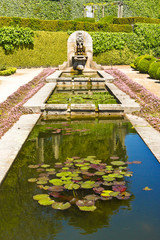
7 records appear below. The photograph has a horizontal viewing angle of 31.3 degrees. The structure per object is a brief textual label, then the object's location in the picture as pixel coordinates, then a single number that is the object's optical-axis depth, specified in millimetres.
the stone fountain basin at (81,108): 7137
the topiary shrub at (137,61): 19797
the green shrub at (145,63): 17875
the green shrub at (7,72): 17078
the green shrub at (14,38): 21172
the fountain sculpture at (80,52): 17984
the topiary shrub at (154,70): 14677
